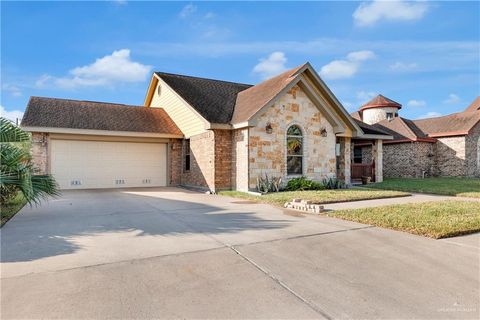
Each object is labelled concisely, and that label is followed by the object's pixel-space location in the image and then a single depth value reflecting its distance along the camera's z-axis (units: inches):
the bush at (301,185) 500.1
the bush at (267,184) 478.0
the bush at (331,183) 550.9
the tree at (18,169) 266.2
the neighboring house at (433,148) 832.3
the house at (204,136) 504.4
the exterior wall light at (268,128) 494.9
